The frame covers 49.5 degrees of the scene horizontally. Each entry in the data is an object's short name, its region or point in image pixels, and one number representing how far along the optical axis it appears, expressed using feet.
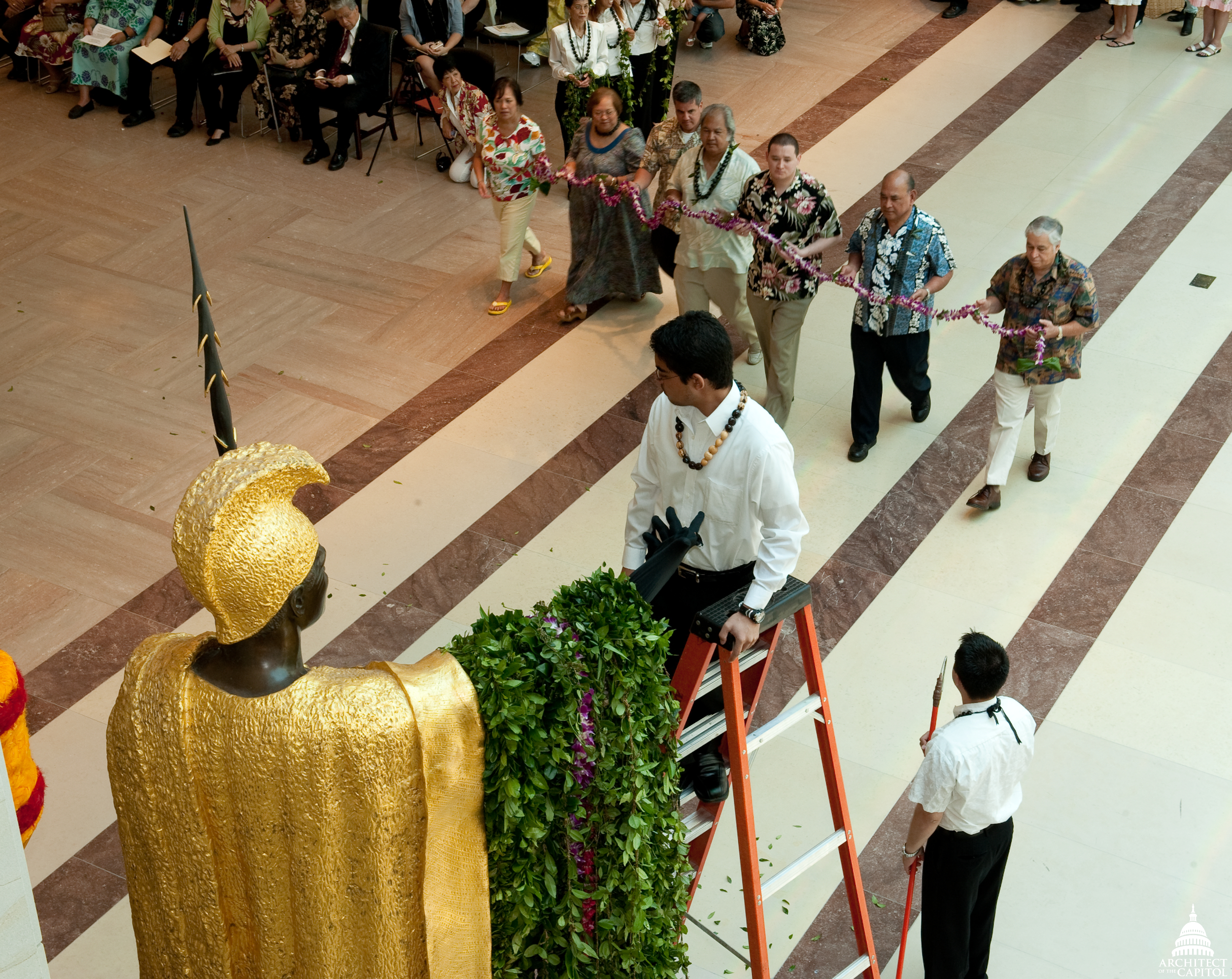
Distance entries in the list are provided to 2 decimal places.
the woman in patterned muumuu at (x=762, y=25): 36.50
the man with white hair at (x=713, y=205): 21.86
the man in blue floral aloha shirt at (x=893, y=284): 19.80
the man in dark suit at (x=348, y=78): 32.32
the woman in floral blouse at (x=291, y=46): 33.42
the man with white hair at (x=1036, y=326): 18.94
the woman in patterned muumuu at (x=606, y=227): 24.31
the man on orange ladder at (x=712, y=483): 11.37
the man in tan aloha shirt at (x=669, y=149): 23.00
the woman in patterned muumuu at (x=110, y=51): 35.14
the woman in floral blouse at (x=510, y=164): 24.76
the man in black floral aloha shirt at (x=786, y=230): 20.77
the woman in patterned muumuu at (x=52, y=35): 36.50
